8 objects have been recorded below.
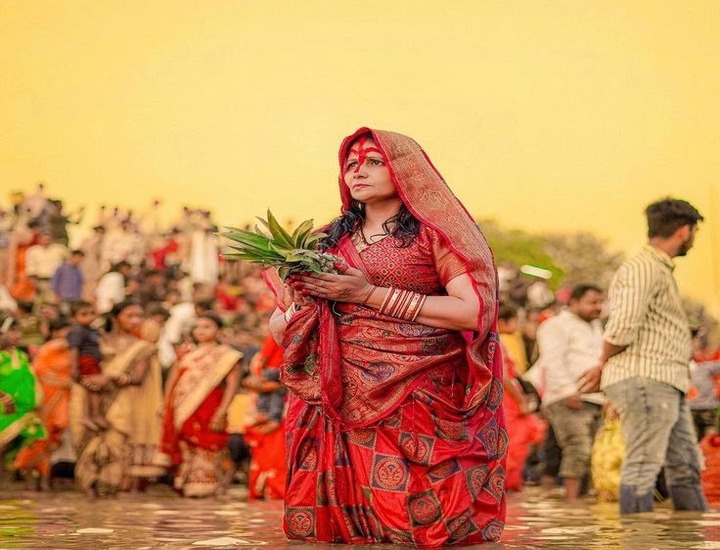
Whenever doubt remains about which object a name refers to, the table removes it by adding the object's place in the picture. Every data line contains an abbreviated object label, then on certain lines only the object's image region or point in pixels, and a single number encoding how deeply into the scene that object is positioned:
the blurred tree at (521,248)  67.39
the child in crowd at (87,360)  12.26
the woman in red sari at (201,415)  11.87
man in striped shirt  8.30
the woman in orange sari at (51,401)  13.16
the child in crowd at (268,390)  12.05
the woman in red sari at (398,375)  5.59
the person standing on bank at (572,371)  11.29
